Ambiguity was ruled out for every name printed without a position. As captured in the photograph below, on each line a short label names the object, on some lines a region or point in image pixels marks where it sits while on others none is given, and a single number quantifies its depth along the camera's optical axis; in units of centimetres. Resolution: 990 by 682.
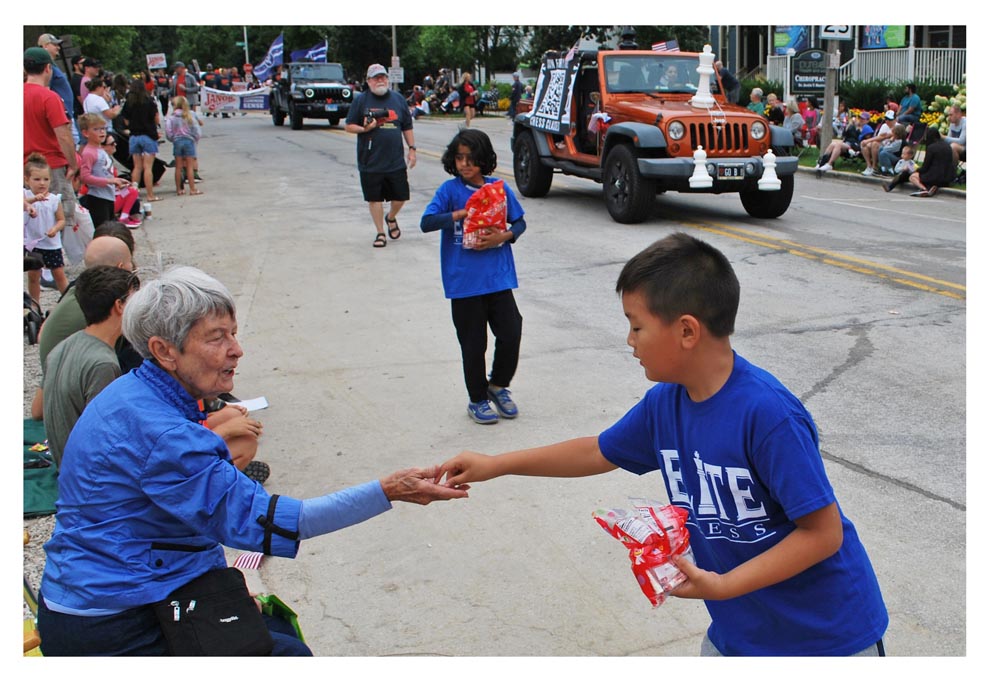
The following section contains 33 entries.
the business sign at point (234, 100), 3934
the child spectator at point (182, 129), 1509
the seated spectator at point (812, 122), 2367
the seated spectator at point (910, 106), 2069
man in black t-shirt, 1155
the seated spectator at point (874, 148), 1934
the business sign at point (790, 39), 2782
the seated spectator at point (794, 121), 2292
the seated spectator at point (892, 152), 1881
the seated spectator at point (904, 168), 1738
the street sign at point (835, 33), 1980
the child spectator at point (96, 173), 1059
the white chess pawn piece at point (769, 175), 1257
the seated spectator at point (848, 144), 2017
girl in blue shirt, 605
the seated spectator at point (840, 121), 2270
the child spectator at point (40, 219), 833
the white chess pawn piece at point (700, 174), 1238
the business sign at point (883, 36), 2825
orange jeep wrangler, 1260
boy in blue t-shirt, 212
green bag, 488
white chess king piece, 1307
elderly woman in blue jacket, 232
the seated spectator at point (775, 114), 2281
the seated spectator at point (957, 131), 1804
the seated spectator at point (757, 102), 2333
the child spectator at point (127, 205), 1296
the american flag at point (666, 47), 1471
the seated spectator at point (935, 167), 1650
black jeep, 3059
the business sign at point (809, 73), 2327
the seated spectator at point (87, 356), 365
